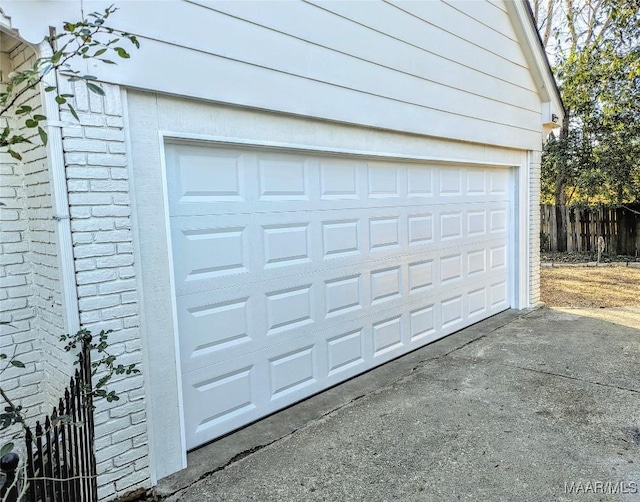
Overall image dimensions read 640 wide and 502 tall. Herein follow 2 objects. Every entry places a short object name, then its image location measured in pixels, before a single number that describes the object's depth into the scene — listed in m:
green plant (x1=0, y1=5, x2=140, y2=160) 1.41
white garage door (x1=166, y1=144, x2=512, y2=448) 3.15
